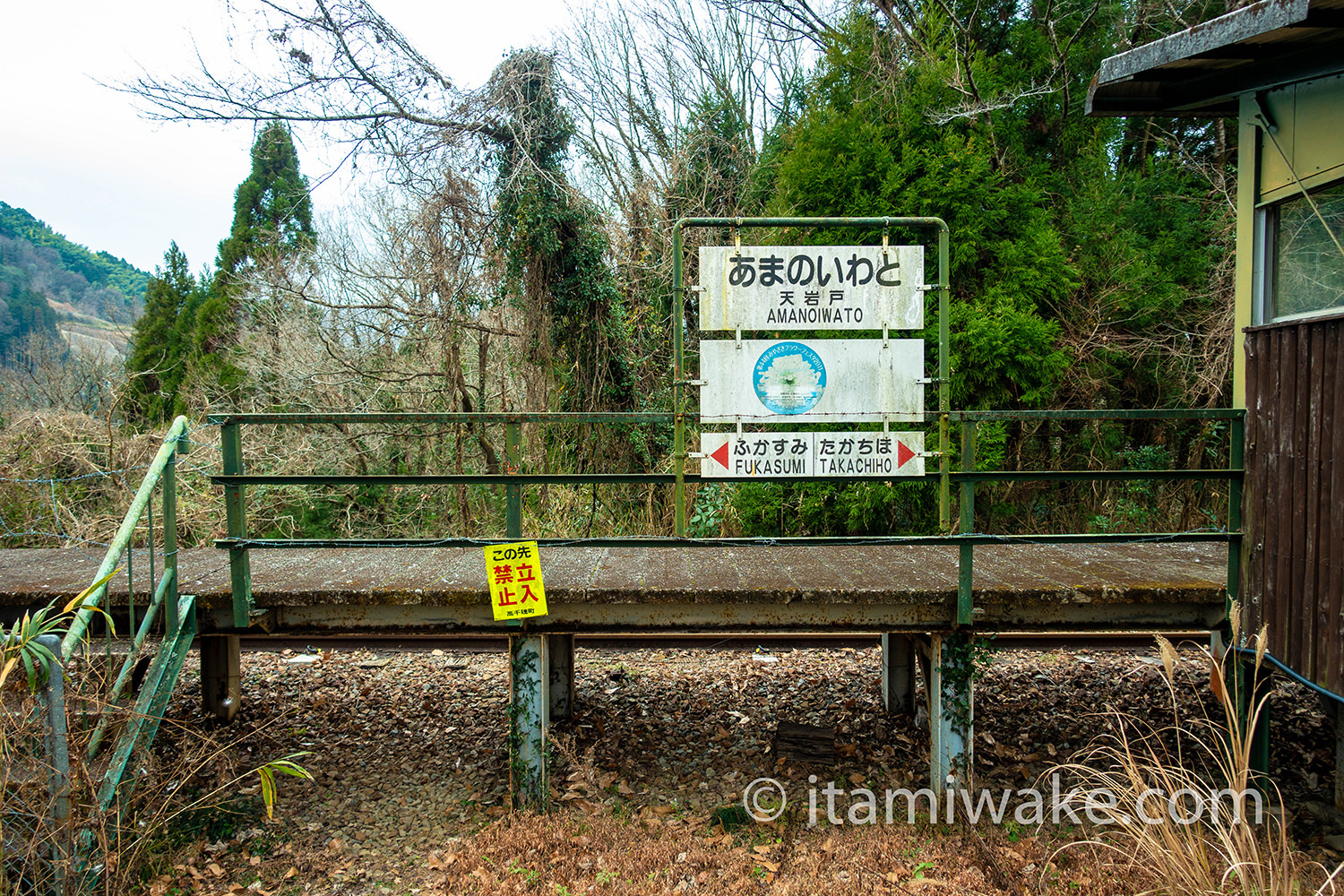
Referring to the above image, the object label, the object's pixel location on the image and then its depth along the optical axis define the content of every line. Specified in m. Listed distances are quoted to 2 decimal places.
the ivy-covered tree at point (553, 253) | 10.48
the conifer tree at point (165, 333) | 16.17
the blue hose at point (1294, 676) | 3.32
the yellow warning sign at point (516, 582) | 3.91
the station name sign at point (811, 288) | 4.10
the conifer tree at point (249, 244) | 13.04
